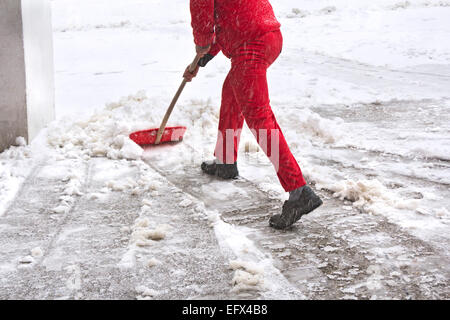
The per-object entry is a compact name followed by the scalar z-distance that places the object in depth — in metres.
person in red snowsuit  2.71
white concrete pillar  4.04
